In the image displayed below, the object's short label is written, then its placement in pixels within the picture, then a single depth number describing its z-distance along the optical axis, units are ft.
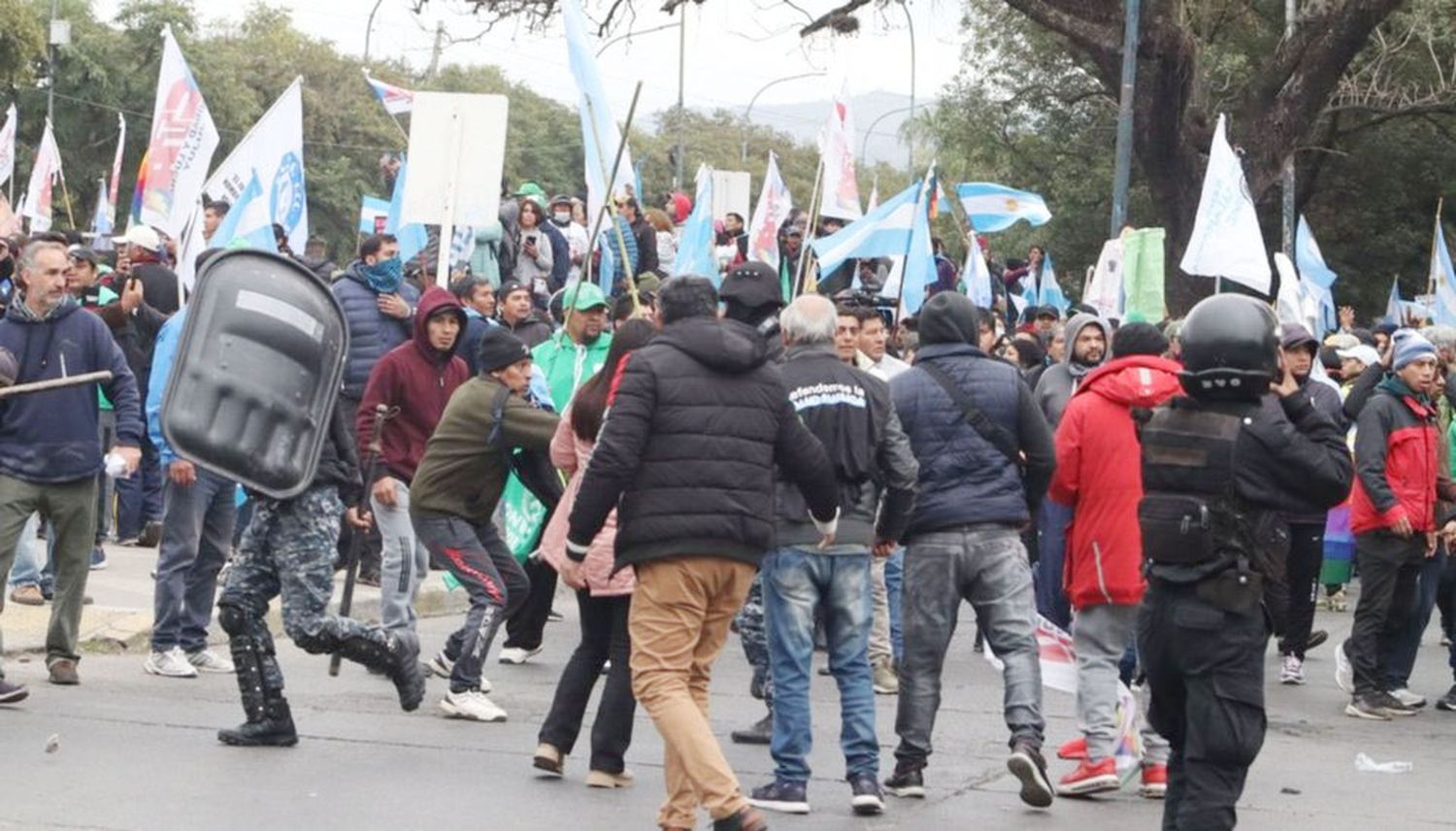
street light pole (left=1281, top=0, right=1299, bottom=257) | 100.83
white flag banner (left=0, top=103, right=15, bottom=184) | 79.30
